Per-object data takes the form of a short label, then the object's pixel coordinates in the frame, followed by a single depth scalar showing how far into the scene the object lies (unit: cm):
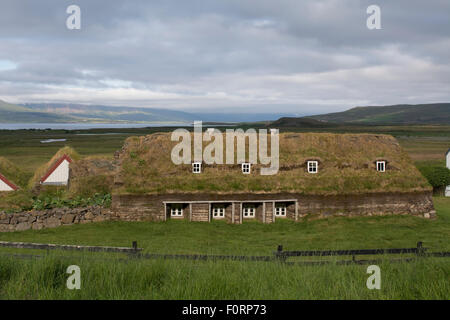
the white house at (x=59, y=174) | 3653
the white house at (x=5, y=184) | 3509
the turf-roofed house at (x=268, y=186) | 2814
